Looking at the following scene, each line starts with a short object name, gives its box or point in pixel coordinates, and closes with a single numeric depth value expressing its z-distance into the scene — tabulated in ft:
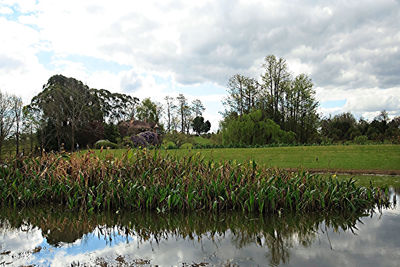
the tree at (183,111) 155.53
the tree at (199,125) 171.32
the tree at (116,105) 142.82
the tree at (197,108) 175.29
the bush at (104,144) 73.36
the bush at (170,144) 62.29
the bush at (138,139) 66.15
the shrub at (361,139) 74.17
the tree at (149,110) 150.17
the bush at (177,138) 74.05
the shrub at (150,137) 70.03
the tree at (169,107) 152.27
